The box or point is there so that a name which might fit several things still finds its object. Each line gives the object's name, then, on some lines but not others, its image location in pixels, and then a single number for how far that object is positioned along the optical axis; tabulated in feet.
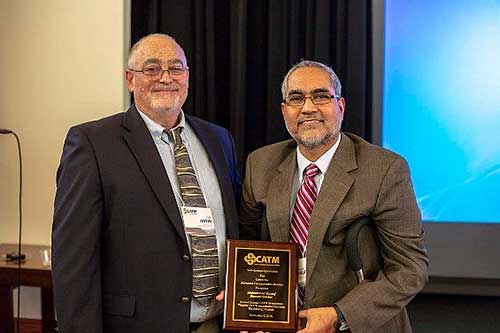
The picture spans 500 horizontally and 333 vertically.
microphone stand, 9.84
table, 9.62
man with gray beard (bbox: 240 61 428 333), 5.98
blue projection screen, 10.51
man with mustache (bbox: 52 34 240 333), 5.87
